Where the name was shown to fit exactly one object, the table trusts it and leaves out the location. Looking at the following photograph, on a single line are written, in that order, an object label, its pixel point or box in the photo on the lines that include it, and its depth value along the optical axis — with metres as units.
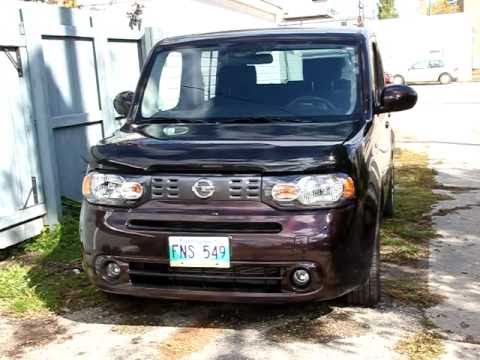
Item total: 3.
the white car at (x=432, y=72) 37.91
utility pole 35.88
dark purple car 3.43
